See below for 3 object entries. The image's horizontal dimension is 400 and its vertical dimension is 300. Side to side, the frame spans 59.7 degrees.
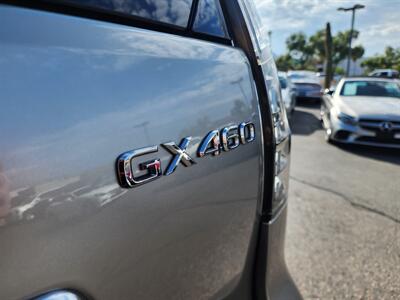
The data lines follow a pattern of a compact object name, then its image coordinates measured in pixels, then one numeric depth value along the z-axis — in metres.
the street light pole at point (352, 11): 14.04
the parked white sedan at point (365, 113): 5.72
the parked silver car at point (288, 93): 8.87
